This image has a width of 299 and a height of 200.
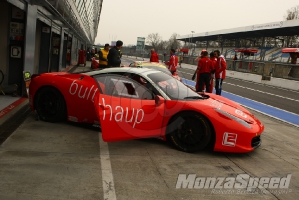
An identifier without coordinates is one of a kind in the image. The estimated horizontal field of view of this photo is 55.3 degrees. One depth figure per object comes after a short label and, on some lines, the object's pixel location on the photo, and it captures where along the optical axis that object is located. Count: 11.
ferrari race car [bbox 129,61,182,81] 10.29
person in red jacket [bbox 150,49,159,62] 15.23
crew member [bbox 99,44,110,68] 10.16
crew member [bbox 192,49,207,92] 9.73
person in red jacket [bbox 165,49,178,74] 13.41
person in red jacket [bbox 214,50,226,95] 9.91
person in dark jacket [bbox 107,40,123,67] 8.52
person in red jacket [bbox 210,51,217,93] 9.89
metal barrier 22.16
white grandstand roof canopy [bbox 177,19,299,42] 35.41
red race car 4.34
